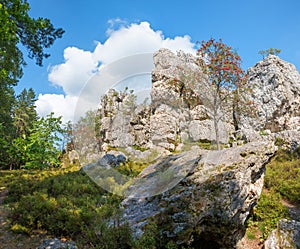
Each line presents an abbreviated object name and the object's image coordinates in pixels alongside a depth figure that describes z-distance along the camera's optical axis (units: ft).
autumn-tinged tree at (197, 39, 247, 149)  48.01
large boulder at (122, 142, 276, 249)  16.56
